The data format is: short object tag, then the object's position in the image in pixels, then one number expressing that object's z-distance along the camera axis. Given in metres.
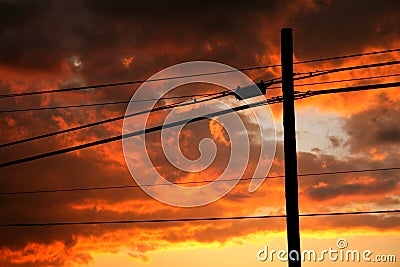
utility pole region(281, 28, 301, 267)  19.81
